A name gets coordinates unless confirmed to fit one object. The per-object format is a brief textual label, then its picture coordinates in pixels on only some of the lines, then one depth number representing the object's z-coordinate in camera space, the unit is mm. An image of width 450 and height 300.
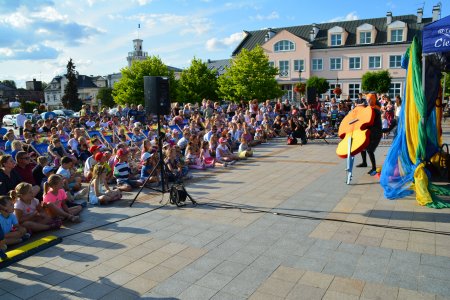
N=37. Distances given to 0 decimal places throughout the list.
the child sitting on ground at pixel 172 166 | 9750
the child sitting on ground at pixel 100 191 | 7824
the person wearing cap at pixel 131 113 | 19852
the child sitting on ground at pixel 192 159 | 11617
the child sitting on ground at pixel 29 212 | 5859
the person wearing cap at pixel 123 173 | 9055
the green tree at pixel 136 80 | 40219
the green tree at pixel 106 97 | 70875
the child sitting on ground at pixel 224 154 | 12282
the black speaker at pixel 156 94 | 7852
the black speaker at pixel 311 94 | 17797
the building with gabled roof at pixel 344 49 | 44375
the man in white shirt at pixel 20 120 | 17895
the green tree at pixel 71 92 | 59562
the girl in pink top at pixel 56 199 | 6375
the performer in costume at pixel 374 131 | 9344
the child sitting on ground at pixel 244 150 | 13264
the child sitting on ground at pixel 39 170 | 7637
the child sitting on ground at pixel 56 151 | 10344
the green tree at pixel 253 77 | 38312
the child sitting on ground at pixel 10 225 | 5084
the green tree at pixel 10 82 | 117500
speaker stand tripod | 7883
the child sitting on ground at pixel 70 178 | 7773
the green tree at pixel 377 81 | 41078
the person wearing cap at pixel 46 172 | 7559
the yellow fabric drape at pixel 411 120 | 7297
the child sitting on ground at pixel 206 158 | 11910
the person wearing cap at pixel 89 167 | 9289
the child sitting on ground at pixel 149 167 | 9453
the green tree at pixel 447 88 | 35009
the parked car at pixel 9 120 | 34766
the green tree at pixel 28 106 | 54778
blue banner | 6637
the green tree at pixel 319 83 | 44969
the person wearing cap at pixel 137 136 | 14109
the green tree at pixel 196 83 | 42781
